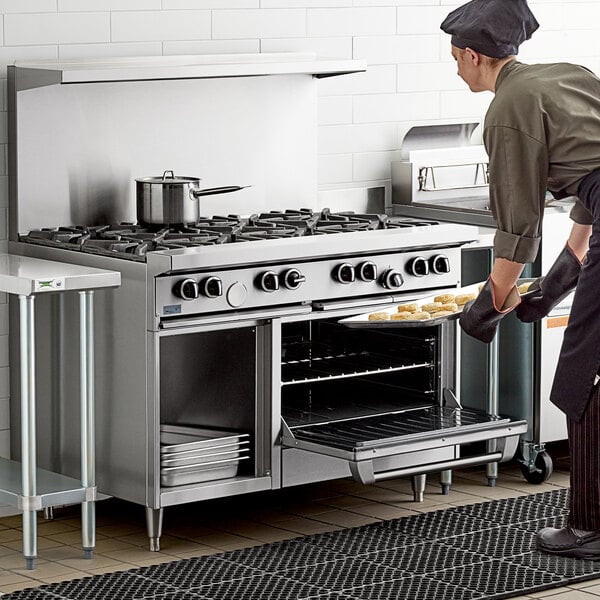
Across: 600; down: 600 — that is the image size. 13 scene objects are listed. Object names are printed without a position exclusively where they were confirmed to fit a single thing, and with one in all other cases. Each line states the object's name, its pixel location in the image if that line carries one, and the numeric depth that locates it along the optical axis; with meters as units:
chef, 6.47
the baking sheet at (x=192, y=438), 7.21
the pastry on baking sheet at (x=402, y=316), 7.22
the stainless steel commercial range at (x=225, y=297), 7.14
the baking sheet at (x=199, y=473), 7.17
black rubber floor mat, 6.50
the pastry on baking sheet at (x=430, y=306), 7.36
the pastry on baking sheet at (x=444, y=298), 7.51
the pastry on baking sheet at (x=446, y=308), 7.33
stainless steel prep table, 6.67
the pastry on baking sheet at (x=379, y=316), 7.23
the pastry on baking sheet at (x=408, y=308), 7.36
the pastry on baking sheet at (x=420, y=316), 7.10
